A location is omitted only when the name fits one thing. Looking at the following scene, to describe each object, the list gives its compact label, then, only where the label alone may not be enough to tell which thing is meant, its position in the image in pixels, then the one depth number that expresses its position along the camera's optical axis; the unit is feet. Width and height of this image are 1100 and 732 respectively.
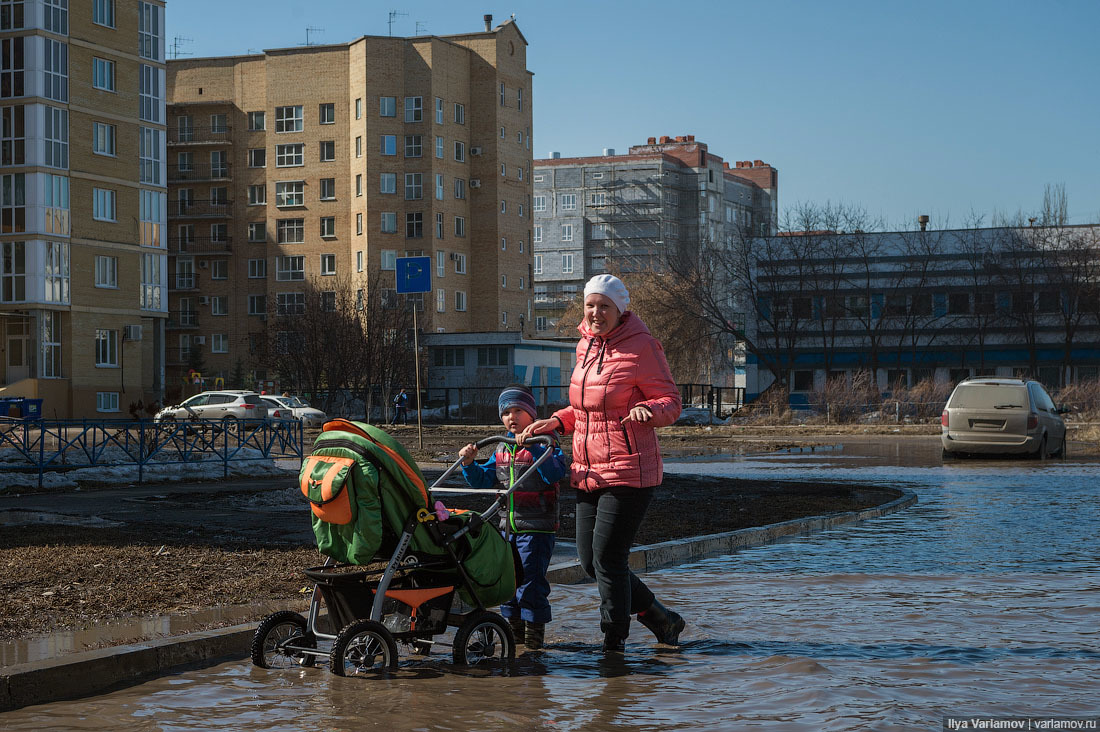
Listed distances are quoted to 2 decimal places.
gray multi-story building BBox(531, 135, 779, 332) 413.39
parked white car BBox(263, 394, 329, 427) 158.40
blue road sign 78.12
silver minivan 86.63
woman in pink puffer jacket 22.71
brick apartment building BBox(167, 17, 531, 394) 278.87
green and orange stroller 20.83
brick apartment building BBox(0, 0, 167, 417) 171.53
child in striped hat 23.80
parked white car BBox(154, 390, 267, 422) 159.02
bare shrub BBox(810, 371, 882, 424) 166.40
